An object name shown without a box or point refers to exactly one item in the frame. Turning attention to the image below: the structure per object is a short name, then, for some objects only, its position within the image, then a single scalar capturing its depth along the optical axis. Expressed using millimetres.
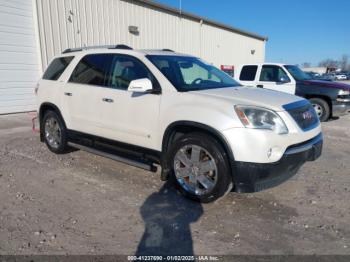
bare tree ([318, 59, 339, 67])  144150
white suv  3547
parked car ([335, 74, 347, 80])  49144
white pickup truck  9570
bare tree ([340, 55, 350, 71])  142975
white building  10586
